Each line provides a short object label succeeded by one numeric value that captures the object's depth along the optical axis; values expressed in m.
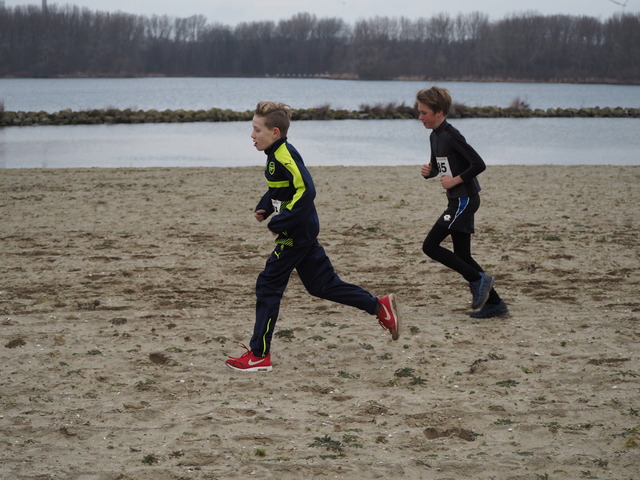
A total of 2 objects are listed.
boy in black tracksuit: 12.27
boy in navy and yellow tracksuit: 10.35
